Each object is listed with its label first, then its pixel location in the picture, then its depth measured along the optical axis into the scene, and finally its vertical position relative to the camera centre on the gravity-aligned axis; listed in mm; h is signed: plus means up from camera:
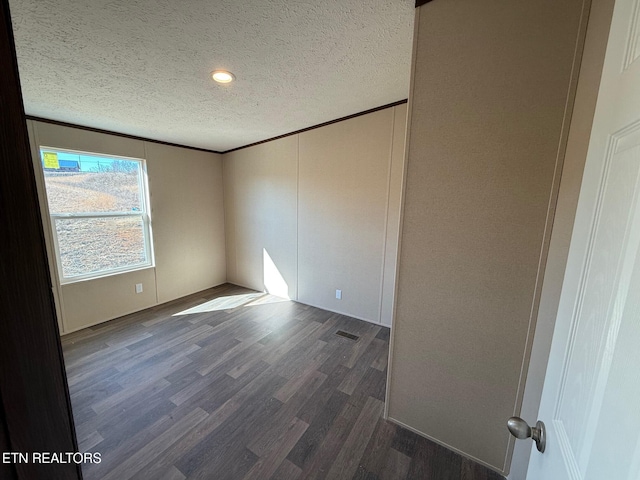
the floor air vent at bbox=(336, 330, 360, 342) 2758 -1457
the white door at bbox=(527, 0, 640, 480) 365 -165
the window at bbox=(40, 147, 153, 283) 2615 -121
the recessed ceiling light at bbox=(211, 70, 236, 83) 1730 +951
